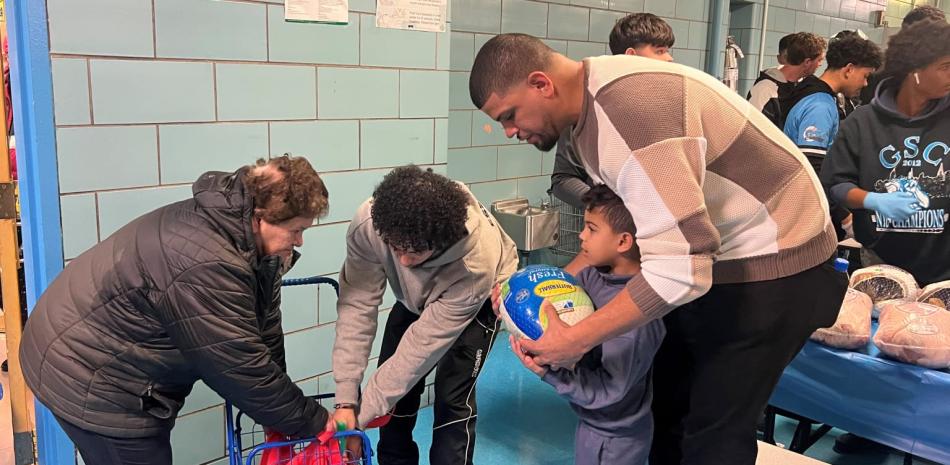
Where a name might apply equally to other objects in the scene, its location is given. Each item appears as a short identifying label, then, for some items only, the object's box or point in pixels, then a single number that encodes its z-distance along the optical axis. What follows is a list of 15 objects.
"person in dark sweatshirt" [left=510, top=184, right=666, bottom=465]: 1.53
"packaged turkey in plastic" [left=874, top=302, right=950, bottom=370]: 1.81
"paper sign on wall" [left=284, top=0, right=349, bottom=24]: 2.29
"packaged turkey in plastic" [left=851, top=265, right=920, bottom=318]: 2.16
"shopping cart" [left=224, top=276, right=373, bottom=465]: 1.59
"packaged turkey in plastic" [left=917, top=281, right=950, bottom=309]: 2.08
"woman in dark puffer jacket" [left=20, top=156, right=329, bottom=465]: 1.45
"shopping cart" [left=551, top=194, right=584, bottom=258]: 4.14
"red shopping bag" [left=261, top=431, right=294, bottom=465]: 1.63
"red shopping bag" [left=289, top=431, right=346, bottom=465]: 1.64
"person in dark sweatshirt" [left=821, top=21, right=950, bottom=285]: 2.34
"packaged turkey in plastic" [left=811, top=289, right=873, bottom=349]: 1.95
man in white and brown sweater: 1.20
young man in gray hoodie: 1.62
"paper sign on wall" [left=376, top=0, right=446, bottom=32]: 2.53
